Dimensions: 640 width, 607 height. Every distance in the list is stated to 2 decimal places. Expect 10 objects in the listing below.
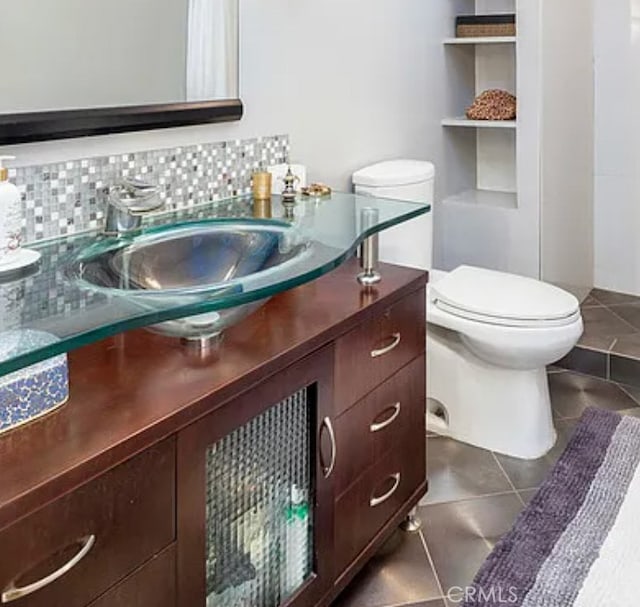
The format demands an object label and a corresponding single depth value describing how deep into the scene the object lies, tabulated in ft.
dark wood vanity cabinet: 3.27
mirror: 4.82
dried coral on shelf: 10.18
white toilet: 7.35
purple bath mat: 5.71
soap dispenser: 4.39
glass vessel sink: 4.27
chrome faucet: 5.28
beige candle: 6.59
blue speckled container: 3.26
